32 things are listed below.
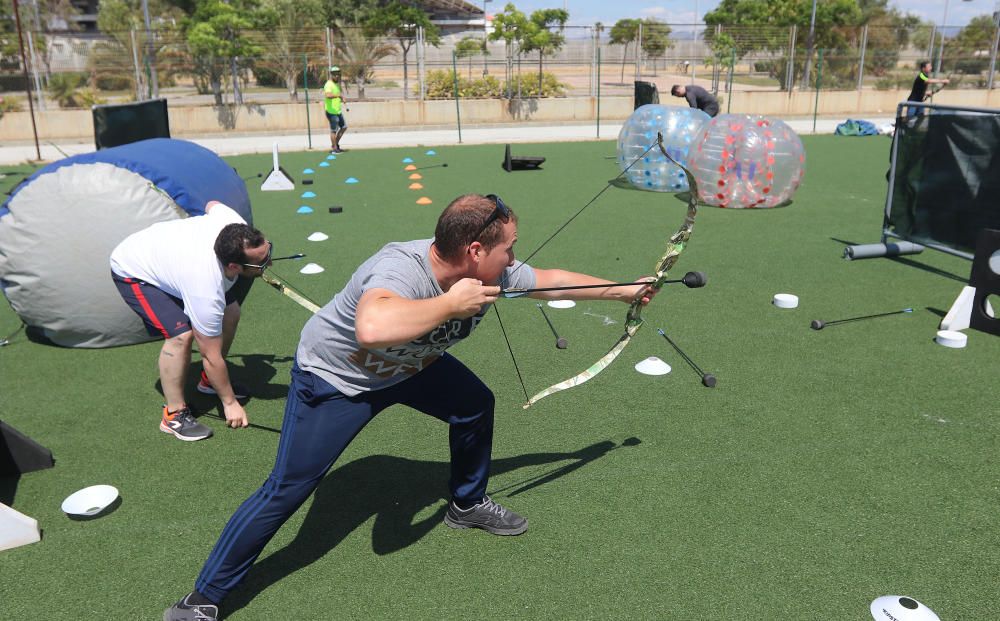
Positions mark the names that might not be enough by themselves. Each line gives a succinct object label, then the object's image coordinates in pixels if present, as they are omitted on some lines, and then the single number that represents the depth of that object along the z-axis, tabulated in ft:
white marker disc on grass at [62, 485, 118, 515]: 12.47
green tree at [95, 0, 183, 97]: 78.38
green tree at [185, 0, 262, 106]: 80.43
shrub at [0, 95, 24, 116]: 75.18
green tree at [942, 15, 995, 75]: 104.22
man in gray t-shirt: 8.39
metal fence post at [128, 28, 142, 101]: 74.95
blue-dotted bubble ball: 38.06
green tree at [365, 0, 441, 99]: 130.68
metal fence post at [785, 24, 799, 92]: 87.60
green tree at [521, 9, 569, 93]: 89.10
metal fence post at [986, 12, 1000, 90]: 91.42
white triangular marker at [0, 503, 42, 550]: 11.59
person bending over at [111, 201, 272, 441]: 13.96
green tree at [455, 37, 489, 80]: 85.97
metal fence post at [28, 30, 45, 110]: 76.79
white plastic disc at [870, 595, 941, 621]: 9.80
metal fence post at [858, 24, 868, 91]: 88.38
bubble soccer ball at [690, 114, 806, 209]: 34.14
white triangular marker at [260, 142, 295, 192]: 43.47
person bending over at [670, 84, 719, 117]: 45.03
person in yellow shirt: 59.26
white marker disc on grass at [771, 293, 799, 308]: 22.36
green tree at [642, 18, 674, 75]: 93.00
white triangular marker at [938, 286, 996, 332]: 20.25
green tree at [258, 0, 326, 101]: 82.69
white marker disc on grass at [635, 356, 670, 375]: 17.89
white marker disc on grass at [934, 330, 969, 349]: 19.29
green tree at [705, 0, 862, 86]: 91.81
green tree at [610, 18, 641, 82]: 96.31
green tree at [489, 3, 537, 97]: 87.97
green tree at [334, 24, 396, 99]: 89.61
